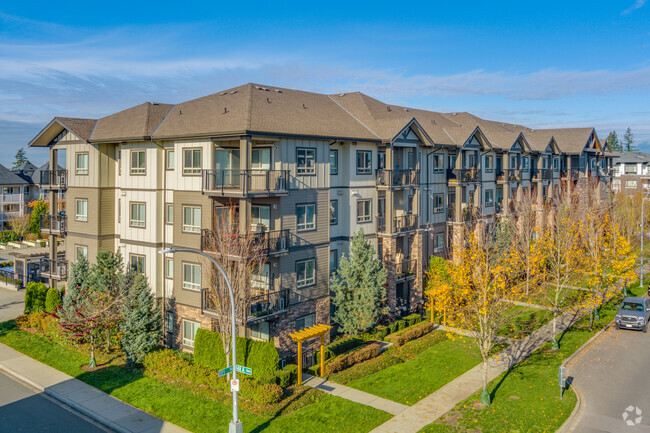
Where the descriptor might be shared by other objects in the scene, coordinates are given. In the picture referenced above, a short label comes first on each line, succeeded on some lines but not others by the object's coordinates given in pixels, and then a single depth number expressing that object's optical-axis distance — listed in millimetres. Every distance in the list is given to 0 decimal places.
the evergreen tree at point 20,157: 116062
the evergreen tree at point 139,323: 24219
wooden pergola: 21855
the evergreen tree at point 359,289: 26891
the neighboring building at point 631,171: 88375
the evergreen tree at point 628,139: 154750
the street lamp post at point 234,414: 16266
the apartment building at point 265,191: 24953
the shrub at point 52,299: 30672
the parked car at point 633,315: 29062
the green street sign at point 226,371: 17172
